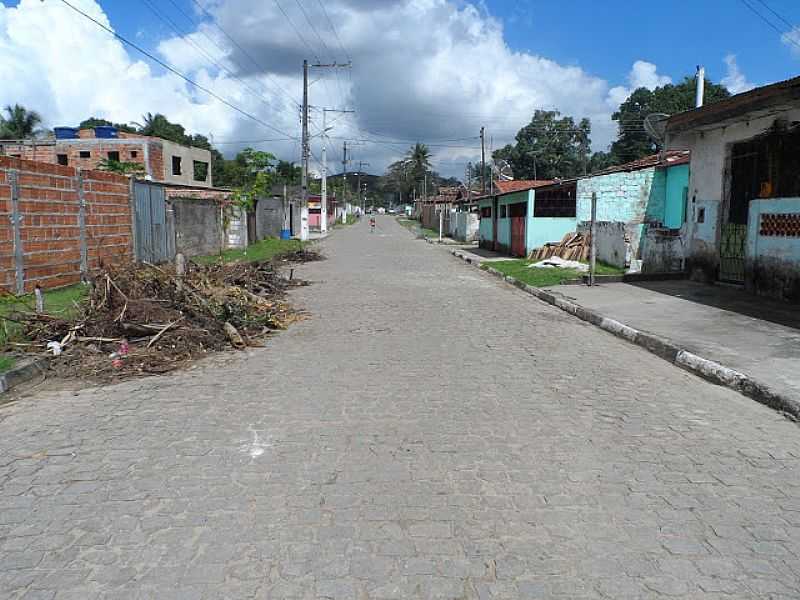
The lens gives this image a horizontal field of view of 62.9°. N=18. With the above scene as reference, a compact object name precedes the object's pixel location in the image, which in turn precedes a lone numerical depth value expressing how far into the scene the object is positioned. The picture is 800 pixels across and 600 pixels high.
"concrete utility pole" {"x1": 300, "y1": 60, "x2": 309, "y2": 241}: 40.50
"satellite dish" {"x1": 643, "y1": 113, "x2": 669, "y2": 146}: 15.81
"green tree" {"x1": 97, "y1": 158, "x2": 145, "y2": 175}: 27.84
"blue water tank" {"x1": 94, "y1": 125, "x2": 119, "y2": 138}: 47.19
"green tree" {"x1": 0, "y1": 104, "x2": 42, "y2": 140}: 59.31
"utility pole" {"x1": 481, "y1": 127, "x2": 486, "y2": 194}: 46.14
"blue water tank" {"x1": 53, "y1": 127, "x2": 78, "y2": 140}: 47.62
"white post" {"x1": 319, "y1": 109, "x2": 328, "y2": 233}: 55.88
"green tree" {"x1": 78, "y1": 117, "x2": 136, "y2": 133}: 83.50
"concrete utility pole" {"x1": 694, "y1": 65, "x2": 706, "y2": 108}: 22.86
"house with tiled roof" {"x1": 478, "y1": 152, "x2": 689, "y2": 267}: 20.67
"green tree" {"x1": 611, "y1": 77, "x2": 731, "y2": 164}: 62.81
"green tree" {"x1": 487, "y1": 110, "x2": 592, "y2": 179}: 77.06
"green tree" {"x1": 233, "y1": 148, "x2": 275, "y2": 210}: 28.75
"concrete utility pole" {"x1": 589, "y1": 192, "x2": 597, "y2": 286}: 15.66
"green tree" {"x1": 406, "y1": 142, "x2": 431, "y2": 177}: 116.81
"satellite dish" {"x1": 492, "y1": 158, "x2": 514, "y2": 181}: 51.16
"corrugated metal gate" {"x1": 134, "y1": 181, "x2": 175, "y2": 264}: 17.67
